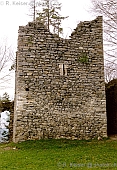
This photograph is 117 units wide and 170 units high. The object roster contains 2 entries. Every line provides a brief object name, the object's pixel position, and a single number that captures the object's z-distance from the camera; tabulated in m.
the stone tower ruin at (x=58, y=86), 12.48
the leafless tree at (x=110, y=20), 13.05
